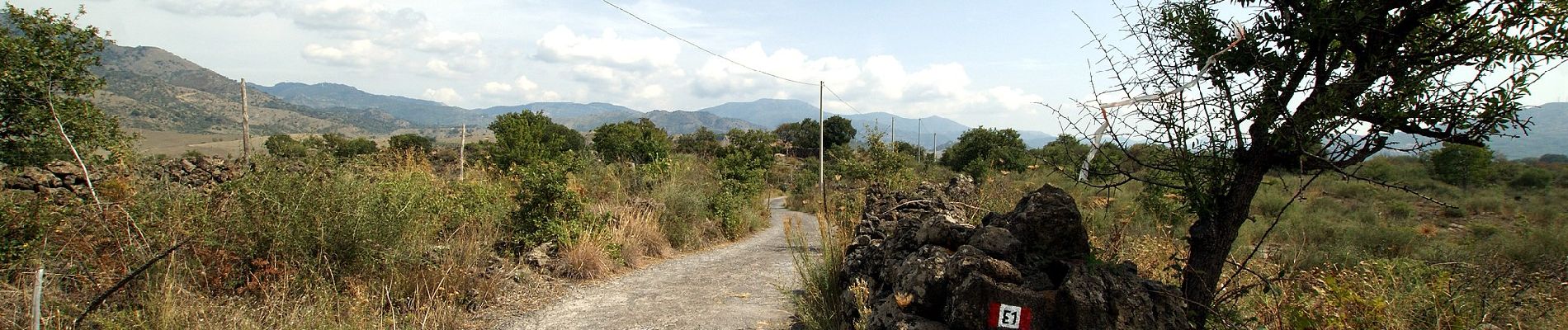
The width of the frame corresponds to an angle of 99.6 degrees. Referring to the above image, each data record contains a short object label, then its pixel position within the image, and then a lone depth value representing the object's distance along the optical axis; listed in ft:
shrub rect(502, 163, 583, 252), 24.85
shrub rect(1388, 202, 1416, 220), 53.01
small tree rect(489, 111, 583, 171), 52.21
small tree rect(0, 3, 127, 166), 25.23
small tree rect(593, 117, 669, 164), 73.33
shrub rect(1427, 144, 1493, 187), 68.69
